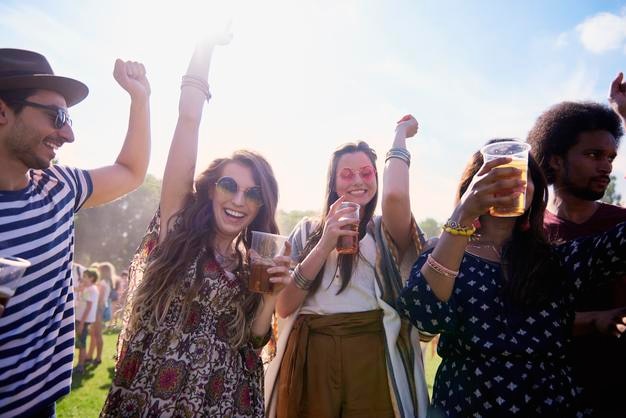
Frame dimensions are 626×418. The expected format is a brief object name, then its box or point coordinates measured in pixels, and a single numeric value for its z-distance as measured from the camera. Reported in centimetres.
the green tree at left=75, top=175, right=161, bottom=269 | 4472
